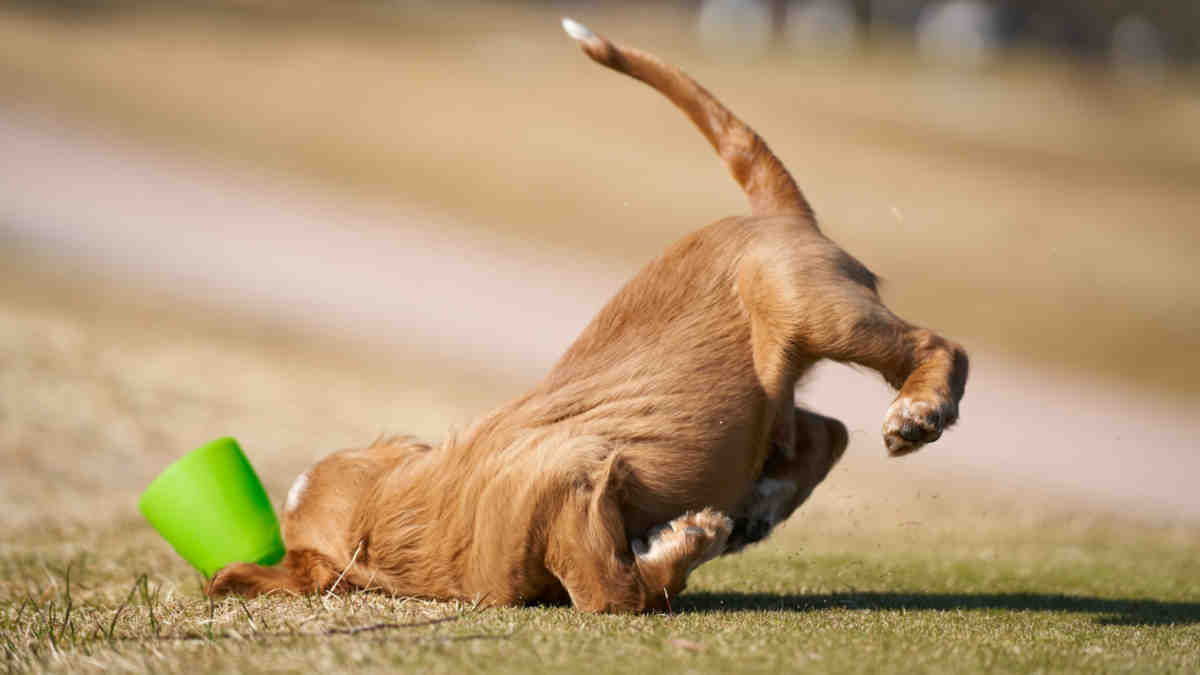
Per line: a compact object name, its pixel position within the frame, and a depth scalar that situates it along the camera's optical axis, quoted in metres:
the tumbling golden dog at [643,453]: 8.23
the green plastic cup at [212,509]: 9.55
